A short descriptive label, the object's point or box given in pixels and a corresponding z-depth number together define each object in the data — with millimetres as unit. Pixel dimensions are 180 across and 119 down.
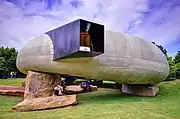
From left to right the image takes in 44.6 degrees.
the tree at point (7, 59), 33500
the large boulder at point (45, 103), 9102
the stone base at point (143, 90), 13551
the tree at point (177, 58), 30853
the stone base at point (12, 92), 14258
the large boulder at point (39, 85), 11273
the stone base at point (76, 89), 16591
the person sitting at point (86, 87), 16972
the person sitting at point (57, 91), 11494
